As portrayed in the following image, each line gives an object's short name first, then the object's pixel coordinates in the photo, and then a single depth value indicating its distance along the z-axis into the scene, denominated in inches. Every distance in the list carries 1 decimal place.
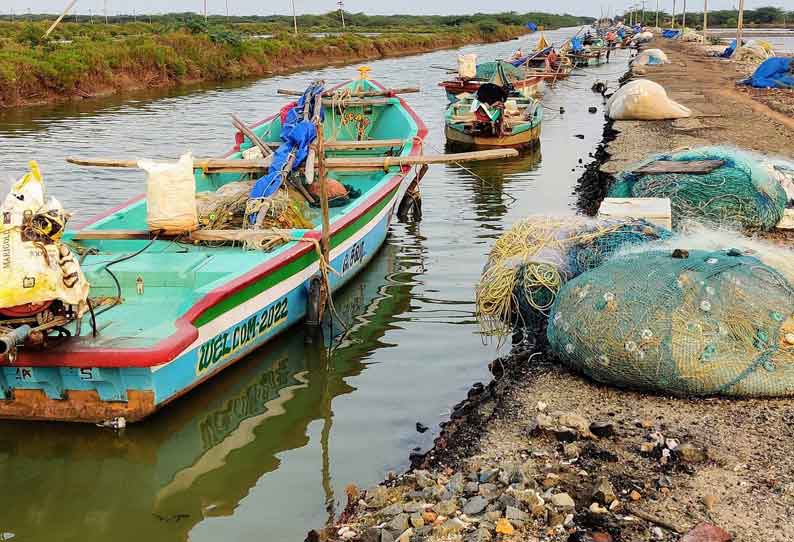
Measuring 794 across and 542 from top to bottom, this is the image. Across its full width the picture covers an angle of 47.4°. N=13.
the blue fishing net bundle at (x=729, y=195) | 377.1
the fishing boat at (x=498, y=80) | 997.8
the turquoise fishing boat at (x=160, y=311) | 248.1
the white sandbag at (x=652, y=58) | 1571.1
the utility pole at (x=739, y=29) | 1764.3
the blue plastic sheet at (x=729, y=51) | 1788.9
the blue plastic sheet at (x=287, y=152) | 387.5
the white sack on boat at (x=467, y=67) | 1022.4
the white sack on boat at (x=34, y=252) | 234.2
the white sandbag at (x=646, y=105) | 774.5
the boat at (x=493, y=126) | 755.4
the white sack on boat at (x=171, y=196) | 320.5
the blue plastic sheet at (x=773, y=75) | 1074.7
